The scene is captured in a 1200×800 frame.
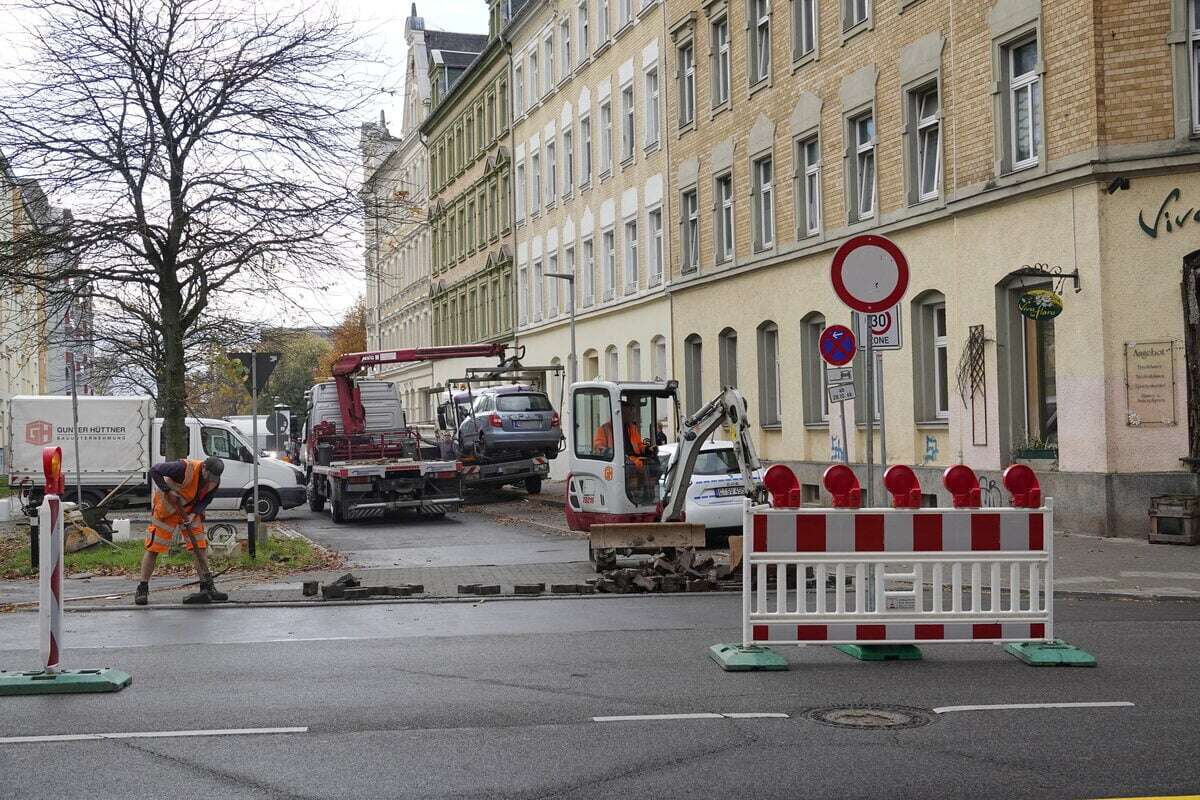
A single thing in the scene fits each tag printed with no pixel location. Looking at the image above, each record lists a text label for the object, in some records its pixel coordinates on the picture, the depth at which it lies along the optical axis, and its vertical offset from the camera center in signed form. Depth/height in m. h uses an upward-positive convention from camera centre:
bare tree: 19.31 +3.55
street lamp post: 40.09 +2.89
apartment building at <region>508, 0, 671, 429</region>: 38.84 +7.07
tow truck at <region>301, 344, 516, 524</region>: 28.50 -0.52
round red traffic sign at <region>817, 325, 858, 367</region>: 17.31 +0.84
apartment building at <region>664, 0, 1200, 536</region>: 19.14 +2.93
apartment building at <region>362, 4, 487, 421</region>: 71.69 +12.31
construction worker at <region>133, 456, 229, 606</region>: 14.45 -0.75
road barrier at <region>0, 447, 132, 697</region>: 8.78 -1.25
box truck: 30.83 -0.26
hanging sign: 19.78 +1.42
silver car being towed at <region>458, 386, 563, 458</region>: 33.91 -0.01
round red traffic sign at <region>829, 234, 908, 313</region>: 11.95 +1.15
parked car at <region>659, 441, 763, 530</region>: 20.11 -1.02
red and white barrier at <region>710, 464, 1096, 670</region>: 9.16 -0.91
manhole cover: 7.32 -1.50
